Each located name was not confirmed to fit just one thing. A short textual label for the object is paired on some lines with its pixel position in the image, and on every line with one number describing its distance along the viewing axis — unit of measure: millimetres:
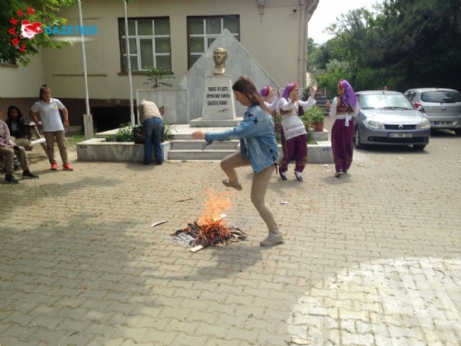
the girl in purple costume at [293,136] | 7980
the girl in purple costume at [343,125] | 8086
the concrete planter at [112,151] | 10367
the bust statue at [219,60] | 13297
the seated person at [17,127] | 9422
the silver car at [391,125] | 11430
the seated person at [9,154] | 8188
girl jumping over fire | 4418
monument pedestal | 12875
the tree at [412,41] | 19188
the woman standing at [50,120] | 9008
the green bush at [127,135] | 10953
